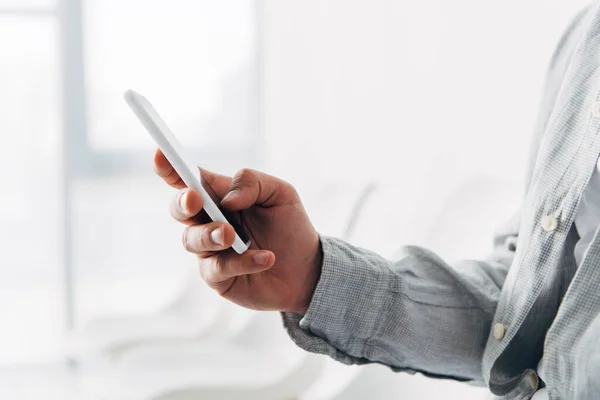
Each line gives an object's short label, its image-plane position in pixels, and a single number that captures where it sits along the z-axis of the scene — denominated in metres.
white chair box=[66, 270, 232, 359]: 1.48
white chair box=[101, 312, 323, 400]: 1.15
